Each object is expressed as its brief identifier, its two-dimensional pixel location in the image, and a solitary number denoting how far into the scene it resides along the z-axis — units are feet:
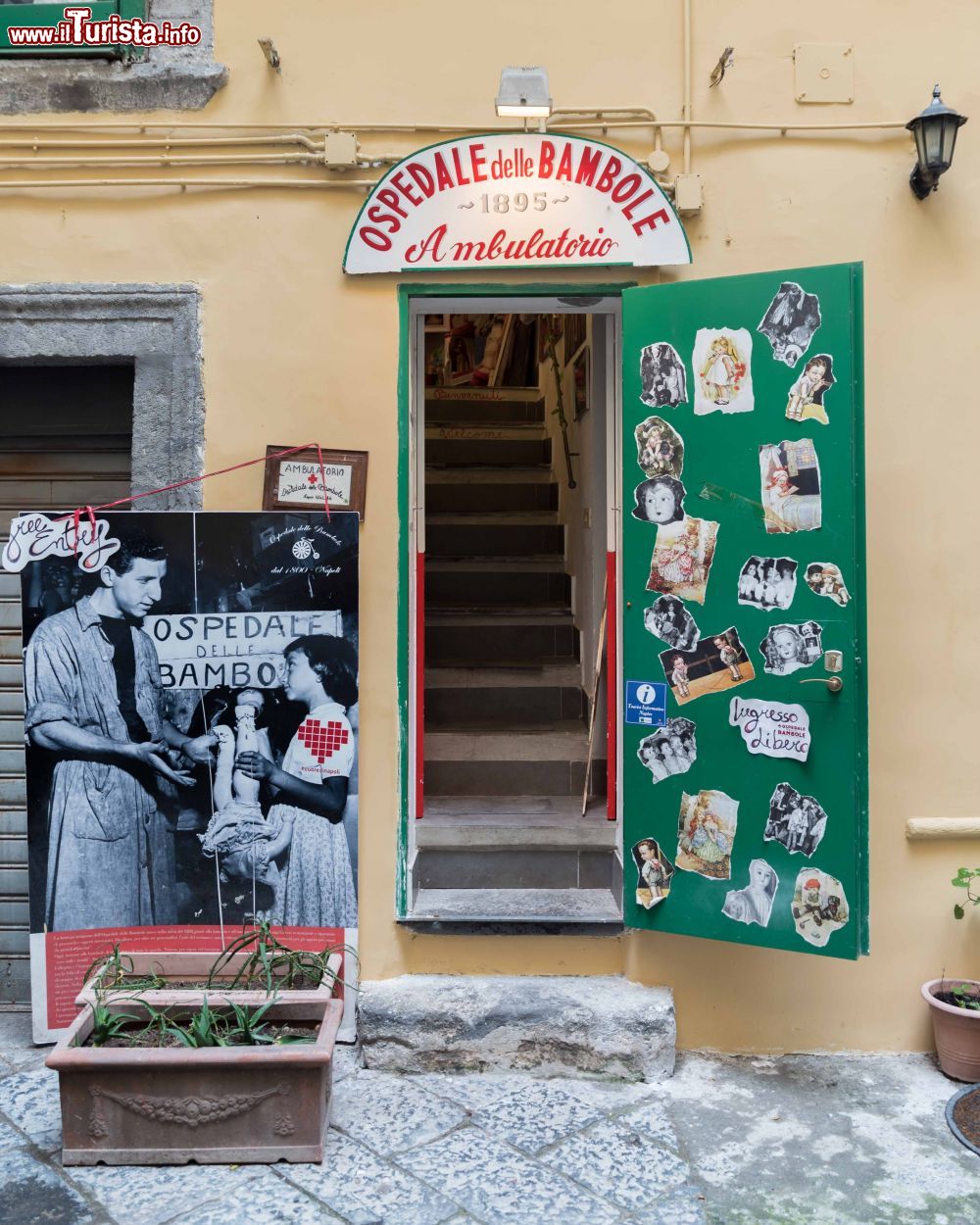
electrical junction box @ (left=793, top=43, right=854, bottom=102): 13.94
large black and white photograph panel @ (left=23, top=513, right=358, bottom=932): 13.87
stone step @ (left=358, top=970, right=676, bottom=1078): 13.47
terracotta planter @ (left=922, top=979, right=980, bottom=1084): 13.34
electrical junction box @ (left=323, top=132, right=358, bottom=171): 13.84
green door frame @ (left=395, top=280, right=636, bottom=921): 14.14
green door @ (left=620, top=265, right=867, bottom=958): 12.78
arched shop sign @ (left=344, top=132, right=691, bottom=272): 13.66
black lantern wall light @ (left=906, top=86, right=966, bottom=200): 13.23
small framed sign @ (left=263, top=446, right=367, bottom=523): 14.12
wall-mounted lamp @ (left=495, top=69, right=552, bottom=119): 12.69
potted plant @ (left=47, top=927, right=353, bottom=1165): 11.37
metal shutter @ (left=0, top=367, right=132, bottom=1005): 15.03
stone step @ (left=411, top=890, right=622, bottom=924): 14.15
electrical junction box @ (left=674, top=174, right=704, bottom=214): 13.84
